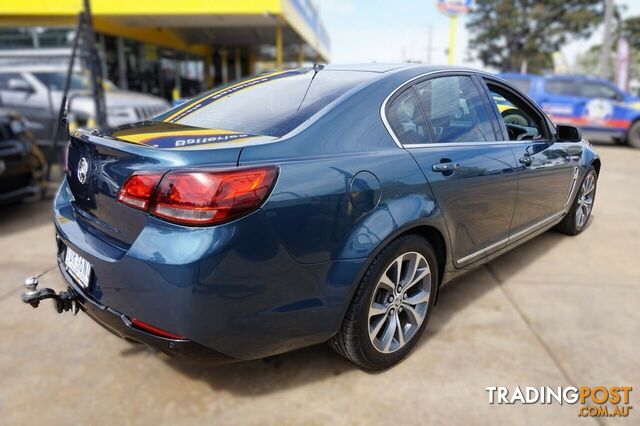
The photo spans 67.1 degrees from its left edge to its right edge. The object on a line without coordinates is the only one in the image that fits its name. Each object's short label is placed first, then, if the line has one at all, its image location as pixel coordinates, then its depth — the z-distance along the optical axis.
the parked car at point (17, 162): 4.86
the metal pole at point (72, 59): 6.62
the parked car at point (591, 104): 12.05
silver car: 8.36
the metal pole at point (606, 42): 18.72
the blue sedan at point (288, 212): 1.78
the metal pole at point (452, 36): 15.60
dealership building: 11.88
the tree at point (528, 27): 38.22
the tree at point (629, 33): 36.44
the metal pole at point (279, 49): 13.76
